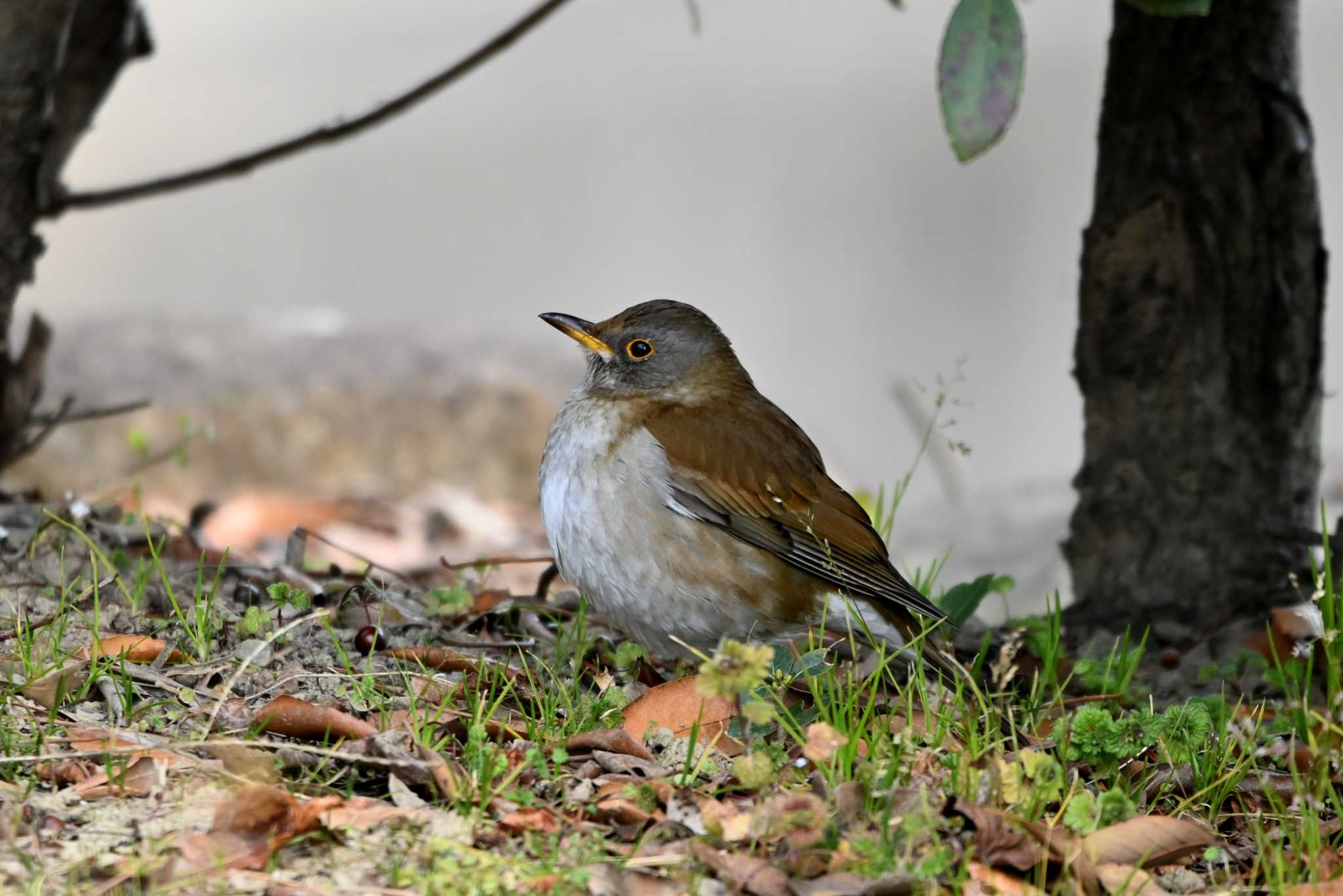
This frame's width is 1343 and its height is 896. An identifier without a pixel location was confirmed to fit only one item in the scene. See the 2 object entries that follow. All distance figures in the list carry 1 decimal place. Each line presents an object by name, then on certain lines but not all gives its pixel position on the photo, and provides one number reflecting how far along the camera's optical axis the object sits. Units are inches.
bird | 346.6
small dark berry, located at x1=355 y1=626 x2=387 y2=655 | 323.9
